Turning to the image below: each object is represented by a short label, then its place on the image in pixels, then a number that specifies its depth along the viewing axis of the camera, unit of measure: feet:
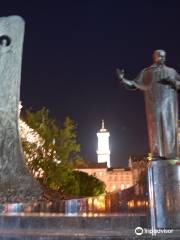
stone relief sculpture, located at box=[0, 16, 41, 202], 42.91
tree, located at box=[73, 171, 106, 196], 124.26
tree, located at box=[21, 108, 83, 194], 91.76
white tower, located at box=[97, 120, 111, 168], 435.45
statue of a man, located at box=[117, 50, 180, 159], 24.91
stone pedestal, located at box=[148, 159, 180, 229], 22.35
